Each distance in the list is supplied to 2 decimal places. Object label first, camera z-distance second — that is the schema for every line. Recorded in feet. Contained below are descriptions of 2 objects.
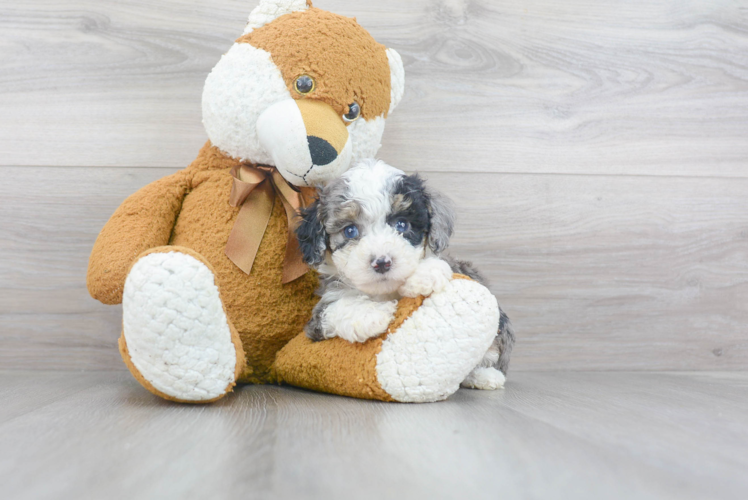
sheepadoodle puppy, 2.85
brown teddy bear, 2.53
